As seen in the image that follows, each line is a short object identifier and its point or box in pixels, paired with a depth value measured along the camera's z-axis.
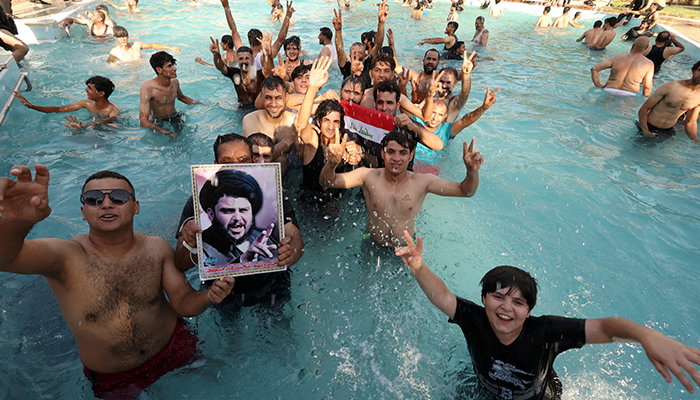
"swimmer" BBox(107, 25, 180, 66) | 9.66
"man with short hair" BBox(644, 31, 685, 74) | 10.32
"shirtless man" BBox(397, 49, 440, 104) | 6.43
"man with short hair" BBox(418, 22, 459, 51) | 12.31
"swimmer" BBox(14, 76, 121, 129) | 5.98
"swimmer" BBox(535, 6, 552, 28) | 18.11
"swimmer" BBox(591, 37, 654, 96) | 8.27
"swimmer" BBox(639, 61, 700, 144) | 6.16
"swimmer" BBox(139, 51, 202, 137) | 5.80
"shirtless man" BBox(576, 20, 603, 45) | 14.09
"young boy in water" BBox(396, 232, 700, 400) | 2.07
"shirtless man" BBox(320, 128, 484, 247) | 3.19
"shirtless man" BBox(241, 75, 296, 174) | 4.27
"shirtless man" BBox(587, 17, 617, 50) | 13.70
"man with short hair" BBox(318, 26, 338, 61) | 8.96
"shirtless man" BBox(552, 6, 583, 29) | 17.83
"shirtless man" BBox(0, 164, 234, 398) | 2.02
